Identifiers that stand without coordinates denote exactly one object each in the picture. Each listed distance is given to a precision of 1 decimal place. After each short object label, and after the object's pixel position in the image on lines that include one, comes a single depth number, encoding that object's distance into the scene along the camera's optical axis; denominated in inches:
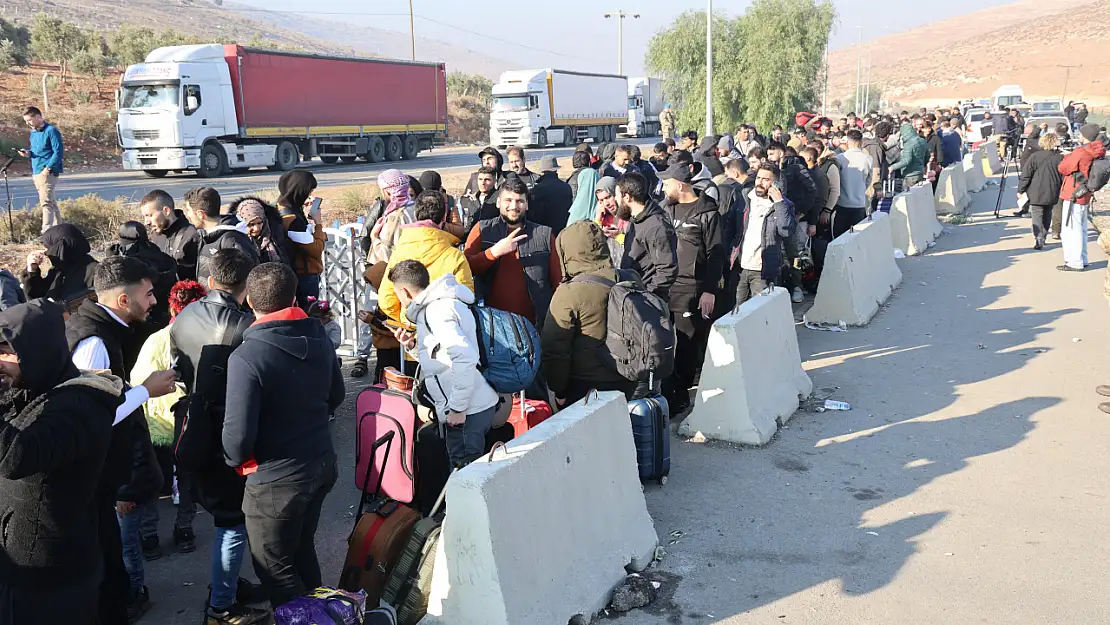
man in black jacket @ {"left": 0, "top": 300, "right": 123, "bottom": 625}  123.8
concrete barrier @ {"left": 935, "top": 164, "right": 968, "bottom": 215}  733.3
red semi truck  1085.8
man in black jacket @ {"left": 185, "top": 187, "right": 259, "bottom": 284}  233.5
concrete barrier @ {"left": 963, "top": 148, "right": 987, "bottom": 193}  884.5
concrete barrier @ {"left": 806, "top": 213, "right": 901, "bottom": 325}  391.5
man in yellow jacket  226.2
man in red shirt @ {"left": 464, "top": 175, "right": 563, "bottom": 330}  258.8
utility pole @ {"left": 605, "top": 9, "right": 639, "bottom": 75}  2652.6
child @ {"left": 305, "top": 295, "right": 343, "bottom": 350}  218.7
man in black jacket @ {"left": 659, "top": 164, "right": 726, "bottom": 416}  288.5
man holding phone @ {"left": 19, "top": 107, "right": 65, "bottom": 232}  577.0
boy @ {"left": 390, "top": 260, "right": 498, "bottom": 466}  181.5
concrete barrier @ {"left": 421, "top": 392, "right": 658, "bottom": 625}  149.8
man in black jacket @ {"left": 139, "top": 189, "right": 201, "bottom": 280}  253.4
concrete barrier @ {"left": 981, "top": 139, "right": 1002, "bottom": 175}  1032.8
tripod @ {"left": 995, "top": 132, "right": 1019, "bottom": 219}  976.3
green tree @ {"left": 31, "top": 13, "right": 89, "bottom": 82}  1970.7
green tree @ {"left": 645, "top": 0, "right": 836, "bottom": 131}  1413.6
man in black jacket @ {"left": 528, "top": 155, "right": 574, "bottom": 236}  364.8
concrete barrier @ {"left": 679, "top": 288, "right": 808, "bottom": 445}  256.5
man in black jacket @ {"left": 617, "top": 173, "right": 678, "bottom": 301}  262.4
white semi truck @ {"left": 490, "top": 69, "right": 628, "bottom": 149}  1744.6
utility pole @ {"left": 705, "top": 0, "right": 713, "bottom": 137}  1170.6
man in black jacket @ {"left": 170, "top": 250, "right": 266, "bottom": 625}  154.0
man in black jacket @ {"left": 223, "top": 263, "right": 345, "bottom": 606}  144.4
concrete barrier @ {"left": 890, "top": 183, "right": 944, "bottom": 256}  565.6
